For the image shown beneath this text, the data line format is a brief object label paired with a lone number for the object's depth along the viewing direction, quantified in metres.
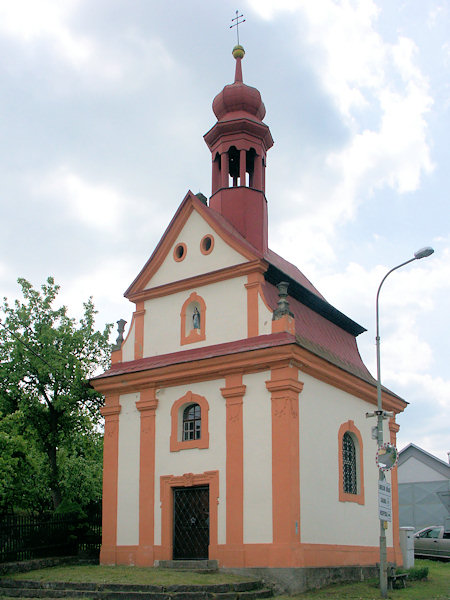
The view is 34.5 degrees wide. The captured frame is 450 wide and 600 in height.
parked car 29.95
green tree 27.89
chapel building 19.19
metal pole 17.02
